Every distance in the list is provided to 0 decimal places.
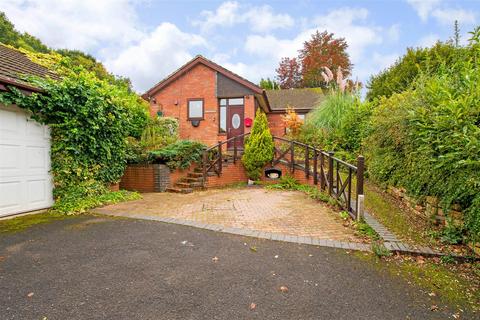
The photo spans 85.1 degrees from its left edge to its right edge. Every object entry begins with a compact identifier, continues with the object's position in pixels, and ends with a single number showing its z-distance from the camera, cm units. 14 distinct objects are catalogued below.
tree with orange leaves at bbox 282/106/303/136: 1224
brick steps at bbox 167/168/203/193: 821
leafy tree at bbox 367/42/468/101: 1556
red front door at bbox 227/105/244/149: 1348
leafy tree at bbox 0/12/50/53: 2551
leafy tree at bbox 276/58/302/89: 3300
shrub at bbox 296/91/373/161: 940
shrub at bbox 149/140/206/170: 853
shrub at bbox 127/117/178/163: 865
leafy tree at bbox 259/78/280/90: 3185
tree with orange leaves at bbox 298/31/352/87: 2998
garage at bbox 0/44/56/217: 479
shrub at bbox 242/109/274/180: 947
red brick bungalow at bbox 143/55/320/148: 1334
